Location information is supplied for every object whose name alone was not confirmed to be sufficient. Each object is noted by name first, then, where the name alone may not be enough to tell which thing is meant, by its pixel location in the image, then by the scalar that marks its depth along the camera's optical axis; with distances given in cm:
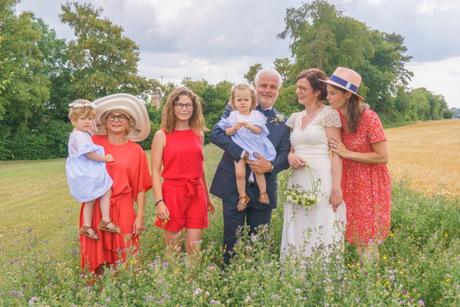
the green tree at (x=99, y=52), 3728
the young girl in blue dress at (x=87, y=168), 396
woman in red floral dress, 414
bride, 418
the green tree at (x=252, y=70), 4731
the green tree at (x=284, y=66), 5109
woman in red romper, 429
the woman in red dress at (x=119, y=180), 414
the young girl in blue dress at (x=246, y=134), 435
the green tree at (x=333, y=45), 4472
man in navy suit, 440
